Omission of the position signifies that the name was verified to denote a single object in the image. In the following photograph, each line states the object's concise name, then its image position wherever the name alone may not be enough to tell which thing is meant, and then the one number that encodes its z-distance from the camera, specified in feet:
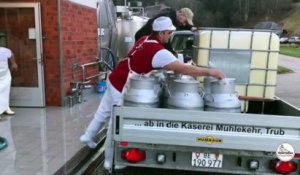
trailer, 11.35
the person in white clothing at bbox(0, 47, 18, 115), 24.27
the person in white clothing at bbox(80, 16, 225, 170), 13.47
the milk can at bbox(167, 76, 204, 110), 12.17
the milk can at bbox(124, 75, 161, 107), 12.52
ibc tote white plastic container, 16.80
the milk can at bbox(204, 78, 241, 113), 12.30
